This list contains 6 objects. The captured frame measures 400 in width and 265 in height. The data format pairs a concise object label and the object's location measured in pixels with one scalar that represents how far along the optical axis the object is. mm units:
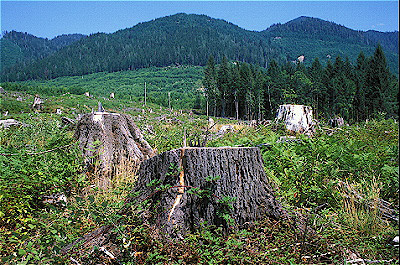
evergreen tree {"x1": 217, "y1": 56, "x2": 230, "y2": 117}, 54850
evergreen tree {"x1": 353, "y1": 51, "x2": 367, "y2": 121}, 37250
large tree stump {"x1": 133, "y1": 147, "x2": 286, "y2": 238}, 3365
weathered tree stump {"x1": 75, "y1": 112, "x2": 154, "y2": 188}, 5578
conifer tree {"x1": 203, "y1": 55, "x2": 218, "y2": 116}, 54125
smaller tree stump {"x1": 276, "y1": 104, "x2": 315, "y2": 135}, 9852
